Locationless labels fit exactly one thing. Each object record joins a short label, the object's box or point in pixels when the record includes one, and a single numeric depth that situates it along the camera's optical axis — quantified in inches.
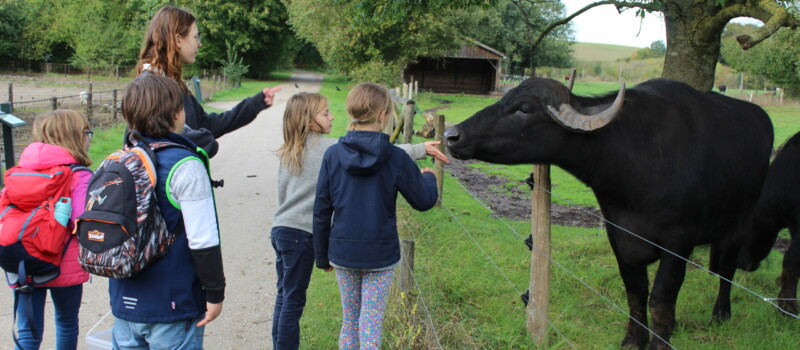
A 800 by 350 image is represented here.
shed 1797.5
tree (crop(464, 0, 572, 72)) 2022.6
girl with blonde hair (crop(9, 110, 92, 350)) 132.7
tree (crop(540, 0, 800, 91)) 231.8
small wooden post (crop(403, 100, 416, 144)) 320.8
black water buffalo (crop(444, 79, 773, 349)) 151.6
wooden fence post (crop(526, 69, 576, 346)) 156.0
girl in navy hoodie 128.6
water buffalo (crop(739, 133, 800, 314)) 197.6
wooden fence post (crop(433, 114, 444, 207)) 323.3
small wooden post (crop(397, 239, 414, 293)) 168.1
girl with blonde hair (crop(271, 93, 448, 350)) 146.8
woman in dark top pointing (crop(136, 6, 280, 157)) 136.6
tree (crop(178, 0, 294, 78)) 1833.2
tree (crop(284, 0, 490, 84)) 1305.4
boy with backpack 100.3
